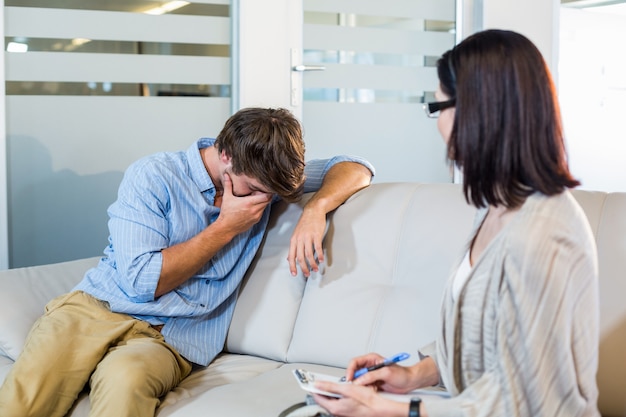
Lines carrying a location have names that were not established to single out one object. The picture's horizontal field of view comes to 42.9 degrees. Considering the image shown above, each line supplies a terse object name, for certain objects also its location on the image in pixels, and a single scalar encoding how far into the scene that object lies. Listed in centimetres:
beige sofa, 182
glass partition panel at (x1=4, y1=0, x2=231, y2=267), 311
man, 187
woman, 122
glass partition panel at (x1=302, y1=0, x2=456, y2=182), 386
